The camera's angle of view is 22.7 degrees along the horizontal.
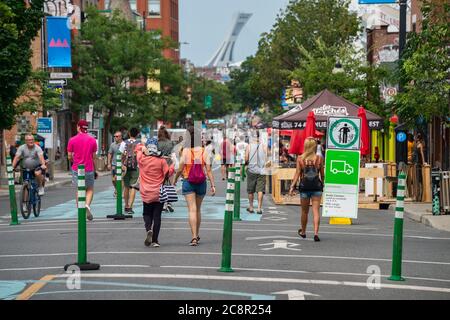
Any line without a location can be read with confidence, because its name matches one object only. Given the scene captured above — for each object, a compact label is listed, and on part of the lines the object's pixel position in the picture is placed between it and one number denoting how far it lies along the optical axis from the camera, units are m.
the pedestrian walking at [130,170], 24.72
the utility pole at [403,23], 32.28
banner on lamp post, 52.12
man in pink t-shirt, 22.36
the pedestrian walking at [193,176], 17.61
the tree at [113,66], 72.00
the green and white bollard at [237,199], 23.73
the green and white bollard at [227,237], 13.91
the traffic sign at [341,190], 21.14
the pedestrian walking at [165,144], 23.73
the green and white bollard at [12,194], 21.81
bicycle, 24.25
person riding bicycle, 24.53
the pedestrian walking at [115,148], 27.45
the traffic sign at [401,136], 32.52
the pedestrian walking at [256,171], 26.52
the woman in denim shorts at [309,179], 19.23
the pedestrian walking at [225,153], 46.33
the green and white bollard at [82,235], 14.07
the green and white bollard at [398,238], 13.64
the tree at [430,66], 26.48
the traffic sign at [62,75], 49.59
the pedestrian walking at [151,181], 17.44
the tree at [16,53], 38.34
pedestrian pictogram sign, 21.62
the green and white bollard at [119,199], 23.17
